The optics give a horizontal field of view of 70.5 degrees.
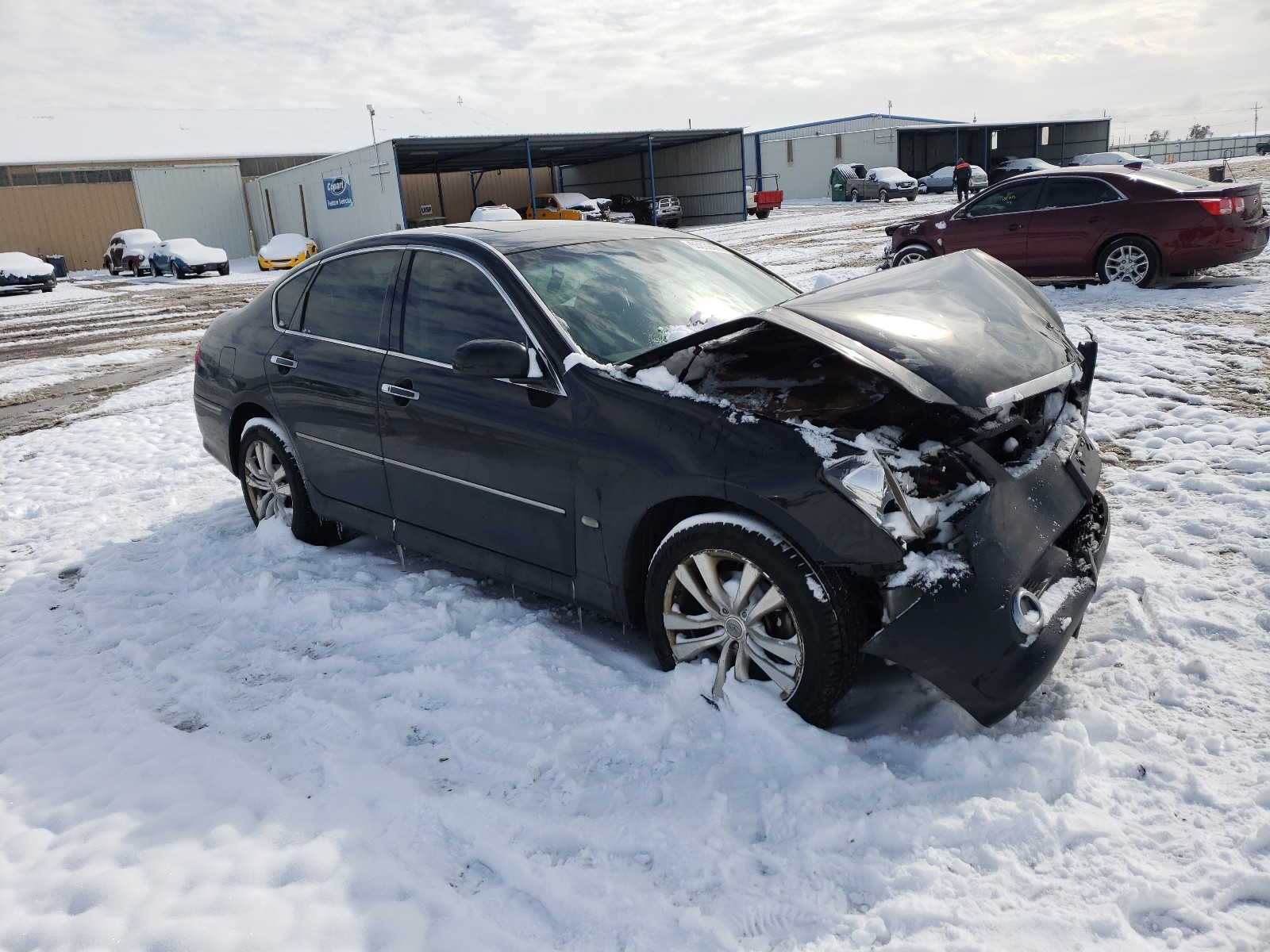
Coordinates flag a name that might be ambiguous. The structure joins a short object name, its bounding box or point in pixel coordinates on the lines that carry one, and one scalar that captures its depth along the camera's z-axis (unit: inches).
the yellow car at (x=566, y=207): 1332.4
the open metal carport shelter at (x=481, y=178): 1229.1
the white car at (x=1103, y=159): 1866.4
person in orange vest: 1222.9
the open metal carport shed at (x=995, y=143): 2146.9
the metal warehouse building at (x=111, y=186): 1539.1
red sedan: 404.5
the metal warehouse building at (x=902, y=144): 2073.1
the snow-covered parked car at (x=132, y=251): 1233.4
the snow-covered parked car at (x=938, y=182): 1756.9
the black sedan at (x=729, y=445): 107.6
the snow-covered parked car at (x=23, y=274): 1039.0
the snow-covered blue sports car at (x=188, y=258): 1150.3
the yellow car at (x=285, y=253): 1190.3
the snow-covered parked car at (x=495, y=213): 1134.4
